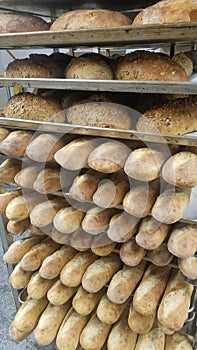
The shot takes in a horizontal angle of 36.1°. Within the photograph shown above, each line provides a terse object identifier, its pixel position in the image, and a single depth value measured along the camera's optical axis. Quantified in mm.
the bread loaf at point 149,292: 968
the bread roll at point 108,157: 842
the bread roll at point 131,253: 988
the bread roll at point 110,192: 899
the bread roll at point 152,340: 1074
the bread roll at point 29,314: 1180
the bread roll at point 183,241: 861
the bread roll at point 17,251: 1231
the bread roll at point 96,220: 964
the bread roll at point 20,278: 1249
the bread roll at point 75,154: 883
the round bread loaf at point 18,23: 904
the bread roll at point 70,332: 1107
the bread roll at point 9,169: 1117
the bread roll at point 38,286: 1188
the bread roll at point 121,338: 1077
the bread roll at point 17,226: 1243
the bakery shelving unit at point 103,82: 669
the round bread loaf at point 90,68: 875
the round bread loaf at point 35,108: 985
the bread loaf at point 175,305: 917
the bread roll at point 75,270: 1101
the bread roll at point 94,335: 1092
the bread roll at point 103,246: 1069
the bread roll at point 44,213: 1062
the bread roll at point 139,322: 1034
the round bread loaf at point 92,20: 780
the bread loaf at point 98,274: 1054
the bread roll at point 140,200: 854
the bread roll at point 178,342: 1095
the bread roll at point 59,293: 1145
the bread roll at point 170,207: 820
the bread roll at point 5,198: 1167
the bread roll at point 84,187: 927
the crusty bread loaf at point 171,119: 803
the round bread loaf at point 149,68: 789
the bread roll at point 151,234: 887
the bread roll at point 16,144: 989
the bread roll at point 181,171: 763
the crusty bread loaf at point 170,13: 670
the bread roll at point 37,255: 1182
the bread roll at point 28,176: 1064
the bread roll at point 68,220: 1003
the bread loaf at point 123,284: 1012
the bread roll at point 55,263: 1124
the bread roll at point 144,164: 785
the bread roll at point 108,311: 1066
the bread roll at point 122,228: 941
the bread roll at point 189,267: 895
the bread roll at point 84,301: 1111
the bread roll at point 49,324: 1132
